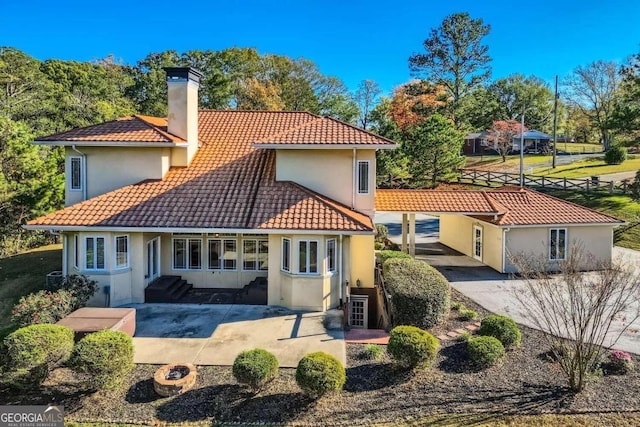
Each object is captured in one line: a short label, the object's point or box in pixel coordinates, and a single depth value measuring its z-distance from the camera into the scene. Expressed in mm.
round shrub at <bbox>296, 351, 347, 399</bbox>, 9539
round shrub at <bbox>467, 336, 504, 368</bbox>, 11344
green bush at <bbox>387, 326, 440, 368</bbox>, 10727
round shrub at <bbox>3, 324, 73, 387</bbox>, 9609
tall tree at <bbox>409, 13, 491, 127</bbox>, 48344
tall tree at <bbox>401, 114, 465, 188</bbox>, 38625
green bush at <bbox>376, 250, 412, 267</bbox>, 19675
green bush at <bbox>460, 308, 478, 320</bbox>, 15219
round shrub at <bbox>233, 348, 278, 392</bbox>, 9805
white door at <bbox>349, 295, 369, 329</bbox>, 17922
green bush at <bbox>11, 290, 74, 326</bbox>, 12867
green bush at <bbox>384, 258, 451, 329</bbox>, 13961
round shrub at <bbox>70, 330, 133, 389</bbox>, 9703
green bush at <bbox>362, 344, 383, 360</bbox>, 11945
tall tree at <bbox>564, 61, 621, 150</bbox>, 66438
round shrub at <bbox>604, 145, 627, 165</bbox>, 49562
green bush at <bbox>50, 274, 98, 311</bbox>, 14727
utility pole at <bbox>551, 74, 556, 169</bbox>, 53344
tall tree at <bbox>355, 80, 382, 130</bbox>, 60906
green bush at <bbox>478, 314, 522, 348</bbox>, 12570
